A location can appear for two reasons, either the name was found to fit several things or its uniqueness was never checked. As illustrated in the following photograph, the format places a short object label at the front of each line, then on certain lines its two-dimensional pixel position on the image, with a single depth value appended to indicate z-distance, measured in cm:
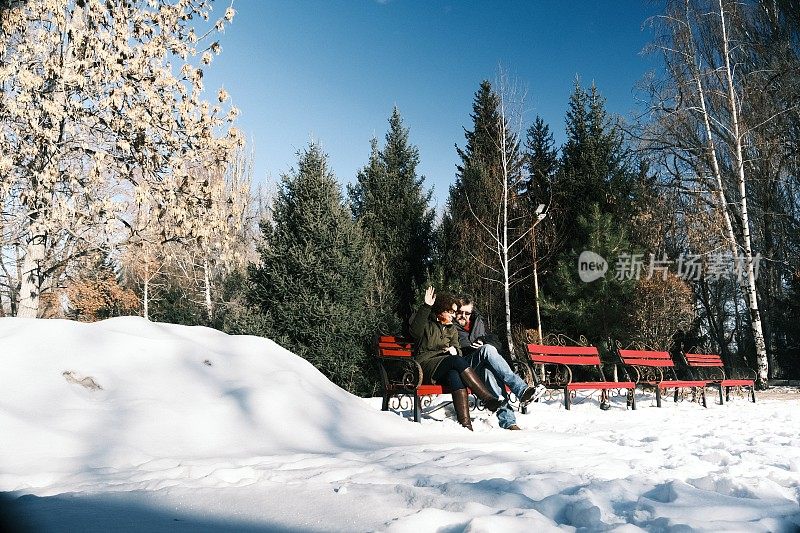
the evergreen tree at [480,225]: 1905
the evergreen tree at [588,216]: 1767
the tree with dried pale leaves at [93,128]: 857
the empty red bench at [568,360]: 776
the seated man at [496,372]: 579
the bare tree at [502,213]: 1817
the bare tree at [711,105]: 1495
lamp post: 1792
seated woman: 564
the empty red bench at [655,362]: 919
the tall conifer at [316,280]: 1330
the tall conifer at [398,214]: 1977
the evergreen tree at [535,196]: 1992
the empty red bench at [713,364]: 1051
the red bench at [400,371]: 588
